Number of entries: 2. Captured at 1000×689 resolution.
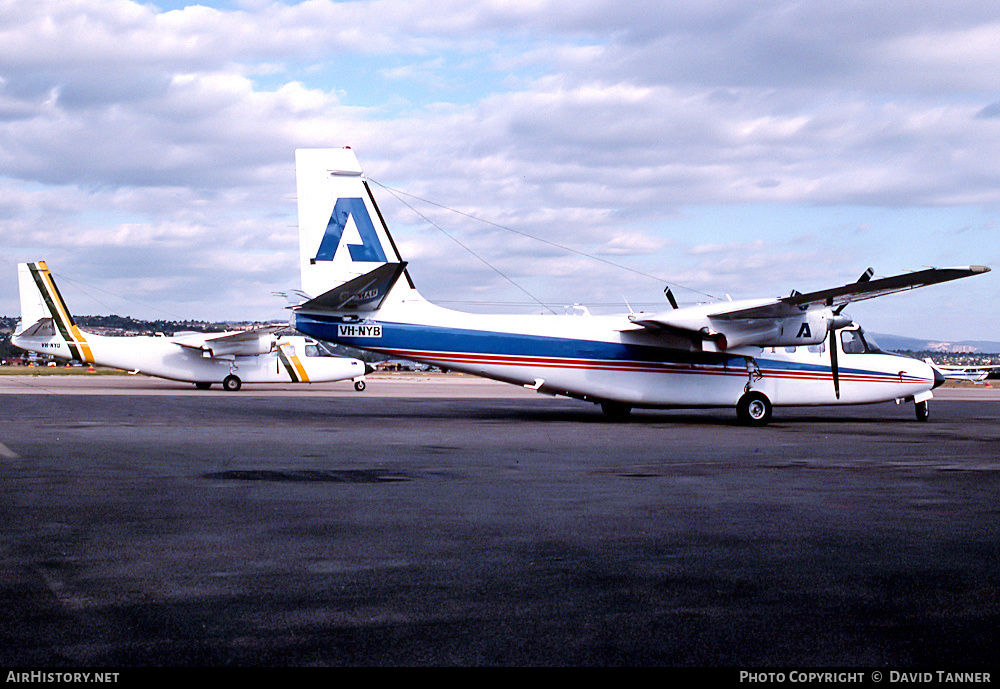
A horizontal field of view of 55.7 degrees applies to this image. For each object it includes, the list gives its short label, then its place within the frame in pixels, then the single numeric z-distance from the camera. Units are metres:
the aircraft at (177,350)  43.19
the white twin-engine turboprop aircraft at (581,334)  23.38
